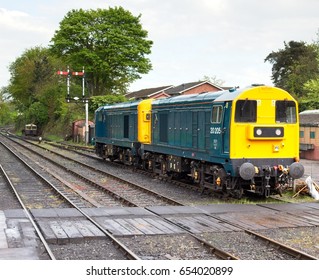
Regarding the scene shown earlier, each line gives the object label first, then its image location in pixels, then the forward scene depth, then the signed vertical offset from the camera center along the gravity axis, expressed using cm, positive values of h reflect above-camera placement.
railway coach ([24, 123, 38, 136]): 7525 +20
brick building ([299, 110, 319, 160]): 3394 -41
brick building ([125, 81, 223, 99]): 6438 +540
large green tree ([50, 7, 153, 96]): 5825 +990
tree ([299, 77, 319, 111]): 4945 +308
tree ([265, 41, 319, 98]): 6216 +832
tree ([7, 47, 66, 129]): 7312 +665
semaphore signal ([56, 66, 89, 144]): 4931 +276
